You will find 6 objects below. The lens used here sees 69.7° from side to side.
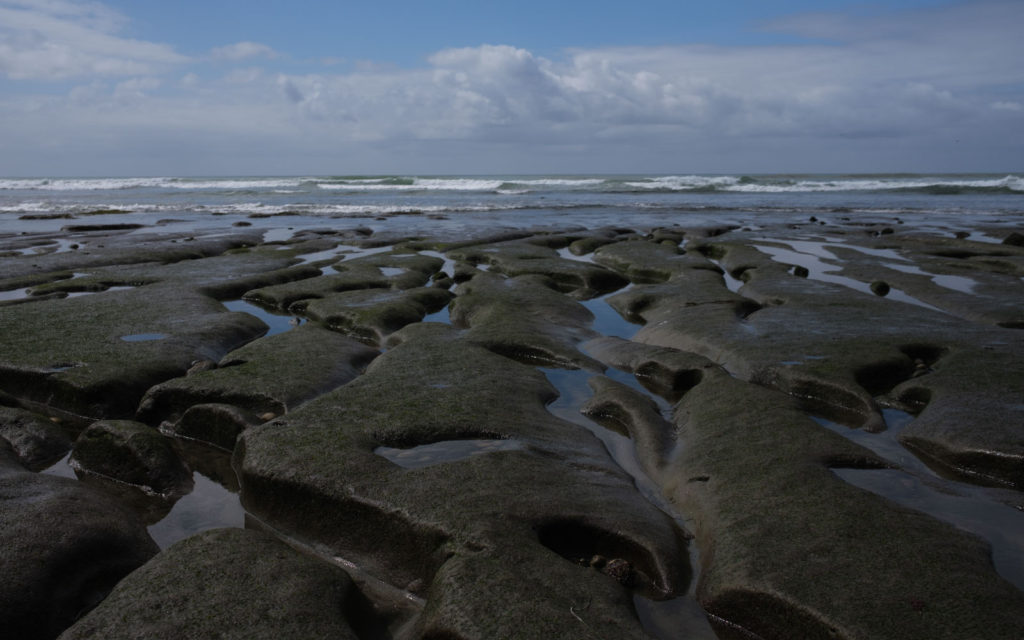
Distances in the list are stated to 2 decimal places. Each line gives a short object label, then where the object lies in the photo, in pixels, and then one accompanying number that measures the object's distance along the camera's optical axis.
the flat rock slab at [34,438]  6.07
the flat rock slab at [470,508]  3.68
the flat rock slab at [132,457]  5.66
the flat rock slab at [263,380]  7.04
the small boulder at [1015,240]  20.06
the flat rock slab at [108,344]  7.37
